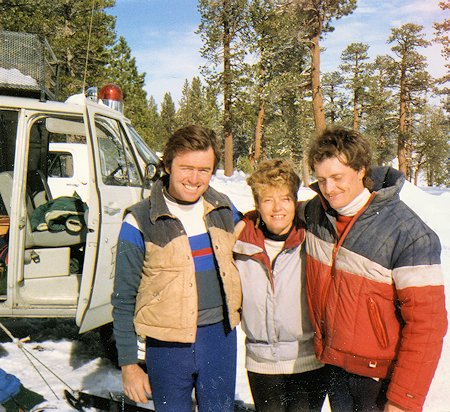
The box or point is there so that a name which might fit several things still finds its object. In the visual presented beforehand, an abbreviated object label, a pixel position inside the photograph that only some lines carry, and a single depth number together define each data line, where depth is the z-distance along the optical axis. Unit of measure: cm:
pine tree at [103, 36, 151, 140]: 2431
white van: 373
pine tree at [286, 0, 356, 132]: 1838
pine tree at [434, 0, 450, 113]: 2150
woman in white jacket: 232
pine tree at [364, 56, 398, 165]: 3359
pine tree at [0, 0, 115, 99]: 1487
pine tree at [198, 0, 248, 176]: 2247
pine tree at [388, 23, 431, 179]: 3100
